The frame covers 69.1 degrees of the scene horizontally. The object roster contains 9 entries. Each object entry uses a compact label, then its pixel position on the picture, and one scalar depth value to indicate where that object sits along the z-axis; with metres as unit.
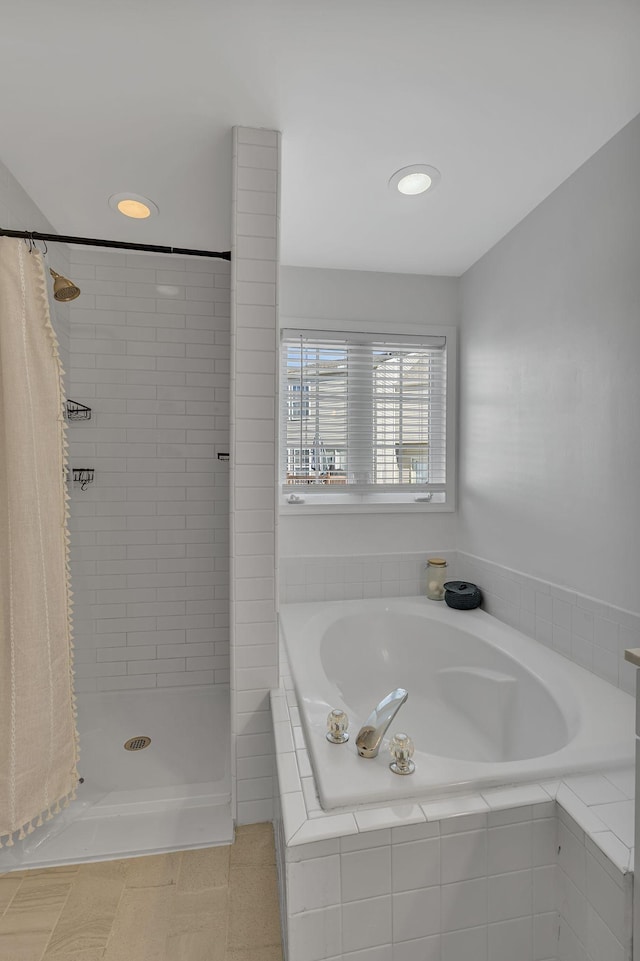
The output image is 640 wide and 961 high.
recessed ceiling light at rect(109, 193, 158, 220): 1.96
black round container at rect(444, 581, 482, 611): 2.38
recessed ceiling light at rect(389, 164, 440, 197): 1.76
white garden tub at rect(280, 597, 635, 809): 1.18
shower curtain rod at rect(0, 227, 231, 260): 1.36
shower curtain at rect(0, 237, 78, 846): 1.35
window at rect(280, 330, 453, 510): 2.56
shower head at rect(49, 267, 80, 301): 1.50
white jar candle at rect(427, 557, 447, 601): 2.55
